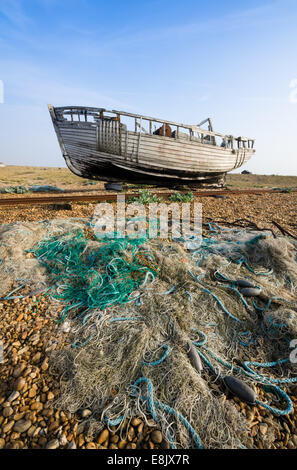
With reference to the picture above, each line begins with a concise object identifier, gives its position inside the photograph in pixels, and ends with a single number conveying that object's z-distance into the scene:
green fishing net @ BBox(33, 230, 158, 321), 2.45
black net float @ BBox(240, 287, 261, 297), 2.54
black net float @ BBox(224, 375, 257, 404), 1.63
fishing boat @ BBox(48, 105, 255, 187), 9.85
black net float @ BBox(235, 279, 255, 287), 2.65
